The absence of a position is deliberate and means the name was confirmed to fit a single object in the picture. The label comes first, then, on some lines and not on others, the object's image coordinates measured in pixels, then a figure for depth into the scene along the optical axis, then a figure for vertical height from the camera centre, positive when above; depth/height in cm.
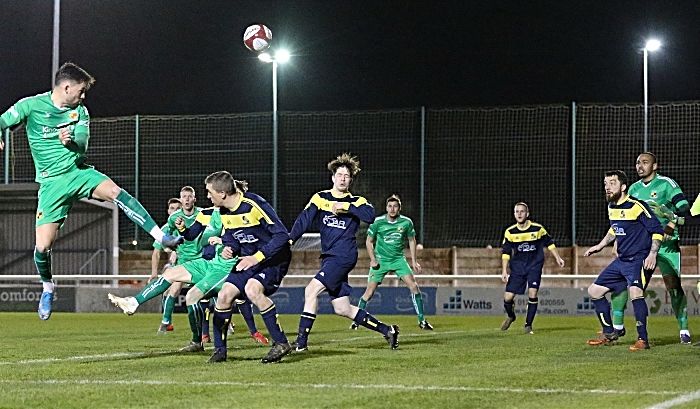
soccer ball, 1877 +315
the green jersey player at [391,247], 1766 -58
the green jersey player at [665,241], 1320 -29
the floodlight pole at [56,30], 2586 +449
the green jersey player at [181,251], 1438 -57
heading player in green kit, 1018 +56
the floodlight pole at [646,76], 2459 +405
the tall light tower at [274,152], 2753 +159
